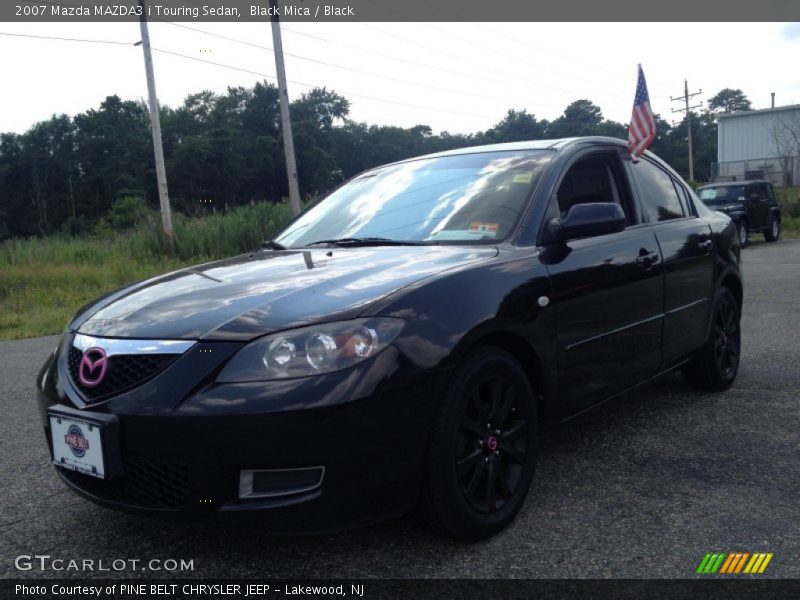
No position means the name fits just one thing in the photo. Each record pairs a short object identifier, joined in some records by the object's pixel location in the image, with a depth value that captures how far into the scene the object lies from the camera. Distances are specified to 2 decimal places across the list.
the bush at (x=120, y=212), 49.09
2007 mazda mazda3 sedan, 2.35
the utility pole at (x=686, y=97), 62.54
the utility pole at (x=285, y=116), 19.28
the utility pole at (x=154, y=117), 20.41
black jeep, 20.59
